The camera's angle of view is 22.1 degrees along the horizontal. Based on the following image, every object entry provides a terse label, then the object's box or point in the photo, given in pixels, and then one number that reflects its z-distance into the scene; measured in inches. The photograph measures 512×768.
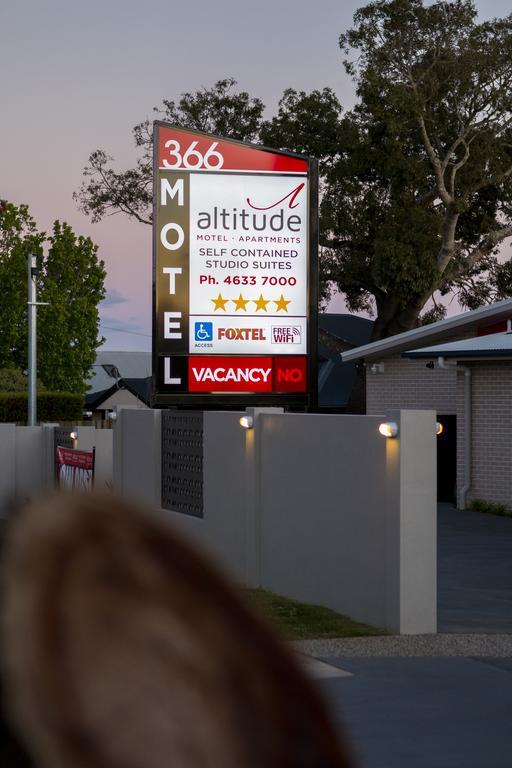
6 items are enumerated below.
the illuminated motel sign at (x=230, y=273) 712.4
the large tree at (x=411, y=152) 1685.5
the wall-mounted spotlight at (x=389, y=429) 467.8
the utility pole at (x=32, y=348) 1311.5
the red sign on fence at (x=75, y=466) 824.9
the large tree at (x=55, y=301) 2726.4
